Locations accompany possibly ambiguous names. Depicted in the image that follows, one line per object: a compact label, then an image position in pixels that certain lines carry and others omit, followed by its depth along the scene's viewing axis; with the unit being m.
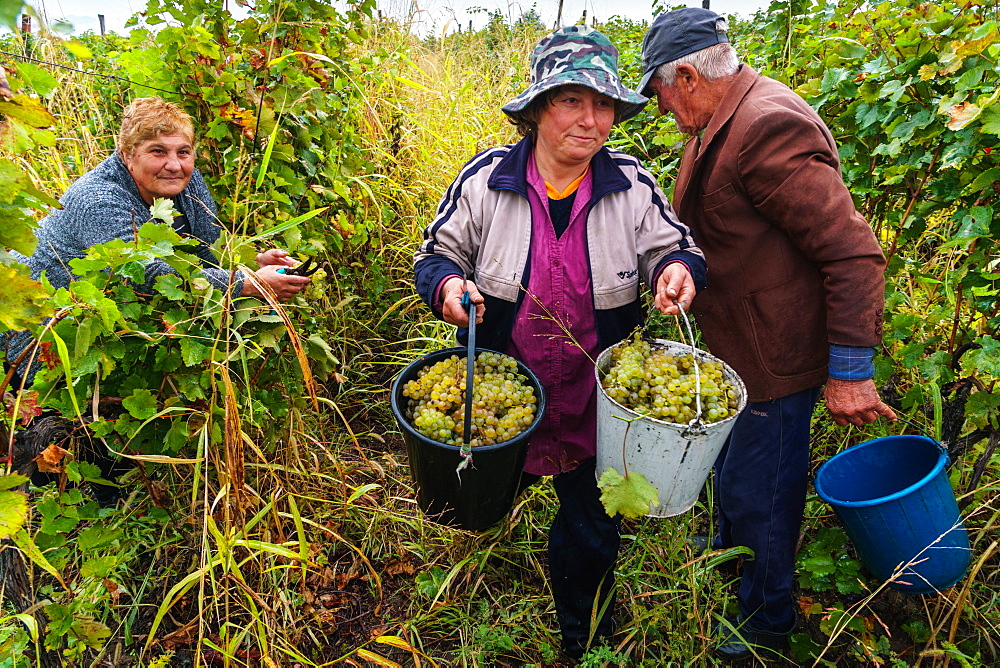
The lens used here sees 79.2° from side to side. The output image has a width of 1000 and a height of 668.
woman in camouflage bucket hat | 1.71
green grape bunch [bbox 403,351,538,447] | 1.53
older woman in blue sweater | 2.08
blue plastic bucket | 1.71
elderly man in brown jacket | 1.64
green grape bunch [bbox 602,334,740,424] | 1.49
